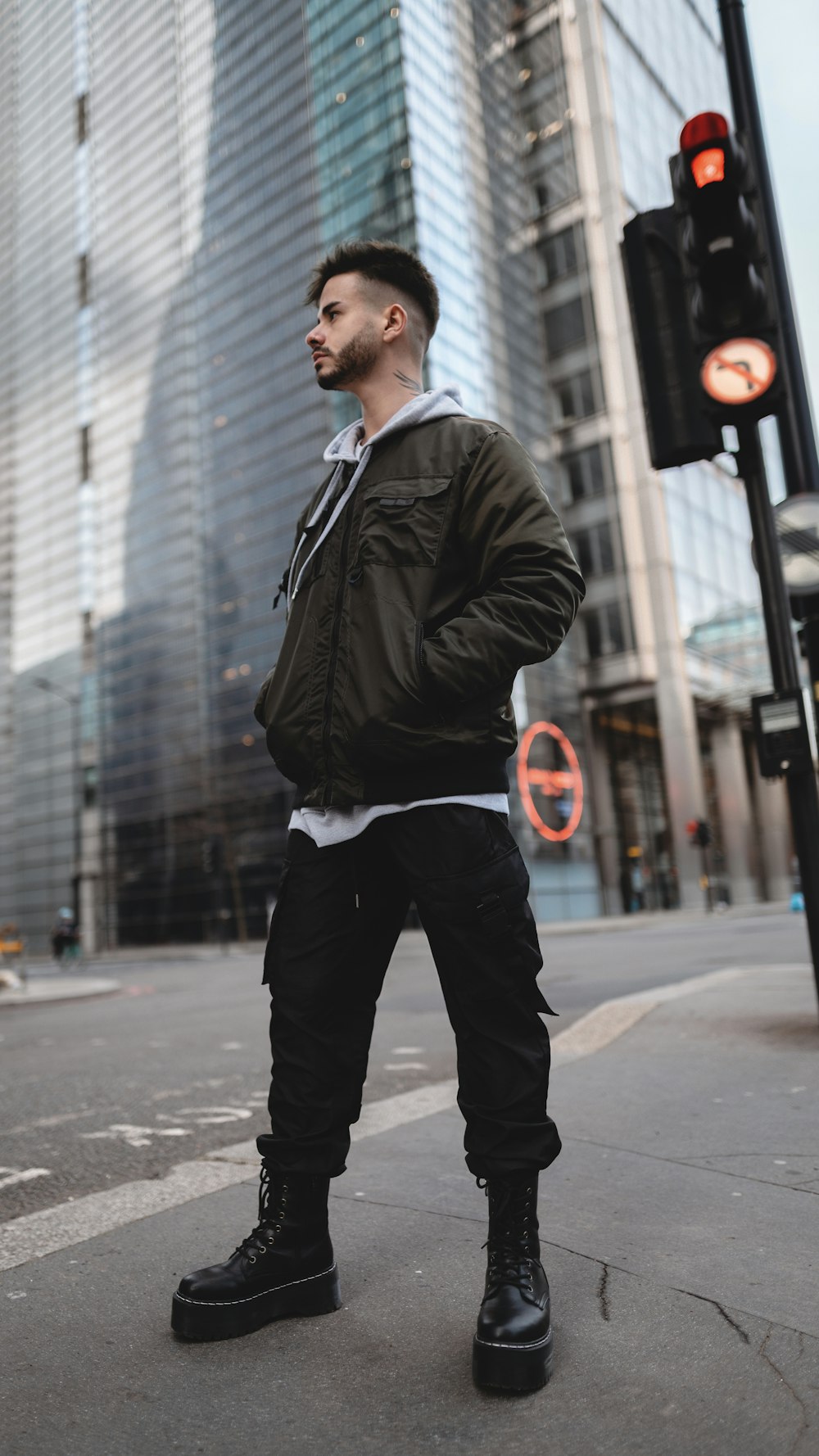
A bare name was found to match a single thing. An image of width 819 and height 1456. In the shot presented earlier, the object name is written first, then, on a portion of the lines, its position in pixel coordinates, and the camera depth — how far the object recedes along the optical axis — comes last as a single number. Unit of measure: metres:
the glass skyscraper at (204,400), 37.09
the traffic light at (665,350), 4.40
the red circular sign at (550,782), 34.06
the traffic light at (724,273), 4.03
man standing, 1.78
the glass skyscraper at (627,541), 38.25
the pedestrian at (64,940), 29.88
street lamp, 47.53
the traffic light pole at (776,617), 4.26
